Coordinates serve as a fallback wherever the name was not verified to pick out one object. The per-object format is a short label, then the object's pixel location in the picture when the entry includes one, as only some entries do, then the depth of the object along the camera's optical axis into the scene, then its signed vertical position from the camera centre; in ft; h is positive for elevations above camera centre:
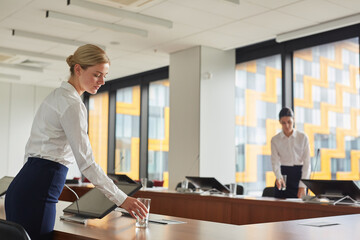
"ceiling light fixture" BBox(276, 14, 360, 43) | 19.60 +5.49
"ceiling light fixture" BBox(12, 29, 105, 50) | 22.53 +5.52
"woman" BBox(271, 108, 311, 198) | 17.01 +0.02
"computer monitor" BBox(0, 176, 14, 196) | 12.69 -0.86
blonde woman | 6.29 -0.18
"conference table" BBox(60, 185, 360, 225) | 12.06 -1.52
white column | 25.39 +2.16
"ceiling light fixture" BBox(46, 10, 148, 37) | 19.47 +5.54
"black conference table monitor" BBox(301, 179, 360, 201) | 12.04 -0.84
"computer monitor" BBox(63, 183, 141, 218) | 7.53 -0.84
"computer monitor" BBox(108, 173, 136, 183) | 17.70 -0.94
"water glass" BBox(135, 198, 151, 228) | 7.06 -0.98
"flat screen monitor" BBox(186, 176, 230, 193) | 15.80 -0.99
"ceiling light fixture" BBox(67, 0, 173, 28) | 17.80 +5.53
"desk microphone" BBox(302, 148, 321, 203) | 12.79 -1.15
